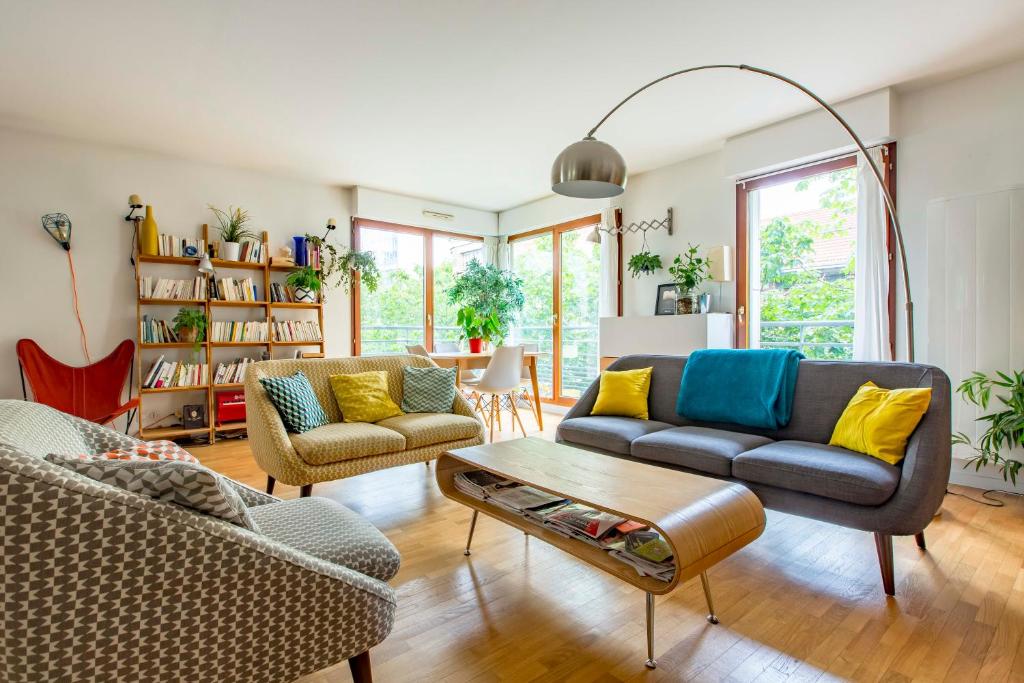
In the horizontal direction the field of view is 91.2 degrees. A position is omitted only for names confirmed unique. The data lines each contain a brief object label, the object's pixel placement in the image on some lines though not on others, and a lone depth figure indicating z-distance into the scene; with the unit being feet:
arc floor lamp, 7.40
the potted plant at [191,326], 14.98
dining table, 16.20
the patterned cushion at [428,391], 11.10
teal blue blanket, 8.74
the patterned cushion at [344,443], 8.43
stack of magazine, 5.05
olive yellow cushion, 10.35
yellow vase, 14.62
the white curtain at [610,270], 17.93
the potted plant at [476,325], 19.67
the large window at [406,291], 19.67
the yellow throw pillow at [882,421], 6.74
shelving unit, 14.67
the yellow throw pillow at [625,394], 10.64
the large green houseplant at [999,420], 9.20
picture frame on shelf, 15.89
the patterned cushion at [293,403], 9.11
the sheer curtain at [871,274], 11.78
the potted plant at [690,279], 15.01
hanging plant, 16.44
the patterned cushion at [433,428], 9.65
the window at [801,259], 12.96
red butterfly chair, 12.91
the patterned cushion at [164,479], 3.26
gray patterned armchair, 2.80
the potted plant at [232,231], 15.81
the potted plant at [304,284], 16.88
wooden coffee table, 4.73
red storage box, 15.57
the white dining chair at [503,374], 14.92
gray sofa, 6.19
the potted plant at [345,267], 18.10
